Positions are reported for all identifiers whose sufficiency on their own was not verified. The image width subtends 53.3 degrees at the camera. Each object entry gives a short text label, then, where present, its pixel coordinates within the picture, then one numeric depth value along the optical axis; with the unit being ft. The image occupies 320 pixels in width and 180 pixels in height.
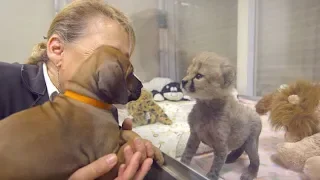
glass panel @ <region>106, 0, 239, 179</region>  3.31
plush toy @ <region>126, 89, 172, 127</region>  4.66
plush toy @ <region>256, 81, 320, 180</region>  2.63
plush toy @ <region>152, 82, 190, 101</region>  3.80
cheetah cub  2.56
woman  2.52
